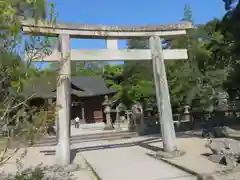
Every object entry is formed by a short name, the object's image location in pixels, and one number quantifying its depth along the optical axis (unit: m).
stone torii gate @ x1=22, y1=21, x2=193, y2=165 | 4.80
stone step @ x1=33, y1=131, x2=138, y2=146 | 9.17
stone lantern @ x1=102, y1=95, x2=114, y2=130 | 12.62
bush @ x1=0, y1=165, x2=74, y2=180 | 3.80
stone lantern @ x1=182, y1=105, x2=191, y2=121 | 11.22
